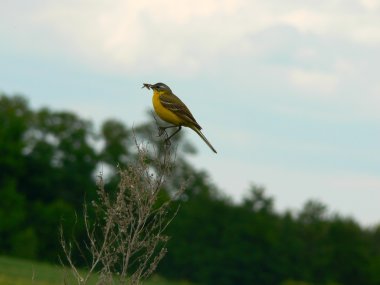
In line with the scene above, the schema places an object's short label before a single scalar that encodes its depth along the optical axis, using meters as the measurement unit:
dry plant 12.12
